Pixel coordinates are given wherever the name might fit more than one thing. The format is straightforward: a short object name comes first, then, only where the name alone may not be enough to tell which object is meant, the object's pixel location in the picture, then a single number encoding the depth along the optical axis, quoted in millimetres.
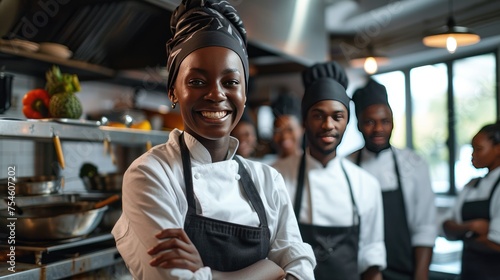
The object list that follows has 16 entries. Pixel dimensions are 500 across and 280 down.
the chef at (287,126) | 2959
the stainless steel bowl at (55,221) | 1284
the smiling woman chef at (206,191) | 861
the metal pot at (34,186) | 1405
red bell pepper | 1567
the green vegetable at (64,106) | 1523
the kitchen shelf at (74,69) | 2020
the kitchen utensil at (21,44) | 1950
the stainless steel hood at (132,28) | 2006
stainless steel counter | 1268
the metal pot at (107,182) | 1815
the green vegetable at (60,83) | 1601
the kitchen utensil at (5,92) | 1598
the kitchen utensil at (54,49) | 2111
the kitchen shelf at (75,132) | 1290
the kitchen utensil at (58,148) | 1437
